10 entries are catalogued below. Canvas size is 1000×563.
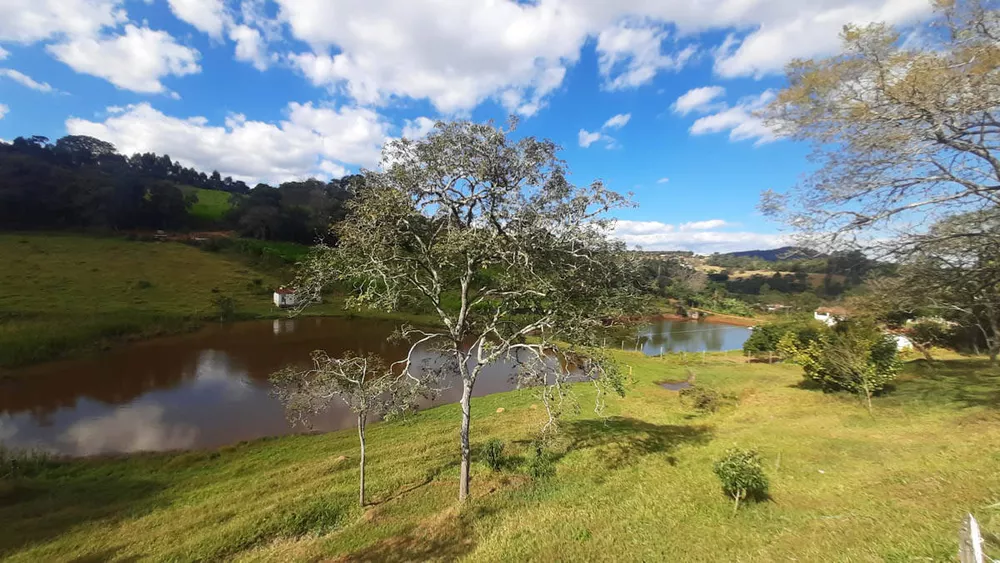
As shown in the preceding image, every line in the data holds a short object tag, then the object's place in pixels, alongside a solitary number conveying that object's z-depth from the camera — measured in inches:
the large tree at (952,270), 338.3
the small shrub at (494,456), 472.4
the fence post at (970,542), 128.3
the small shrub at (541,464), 455.8
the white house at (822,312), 1985.0
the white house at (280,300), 1731.1
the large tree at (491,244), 362.3
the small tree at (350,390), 388.8
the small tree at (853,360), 650.2
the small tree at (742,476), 338.0
